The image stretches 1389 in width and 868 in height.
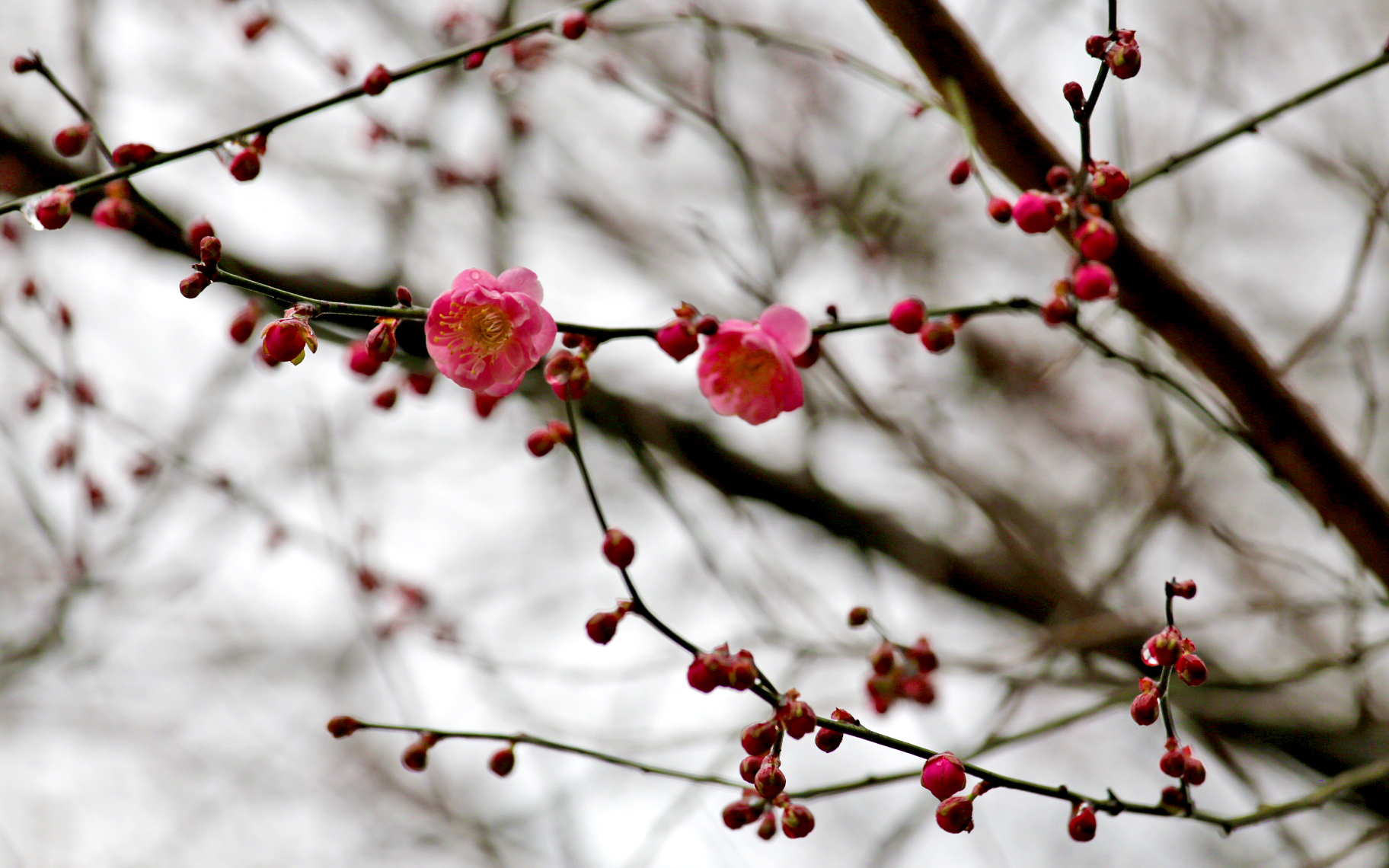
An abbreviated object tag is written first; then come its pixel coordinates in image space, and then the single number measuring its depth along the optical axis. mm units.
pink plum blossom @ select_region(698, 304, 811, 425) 1917
